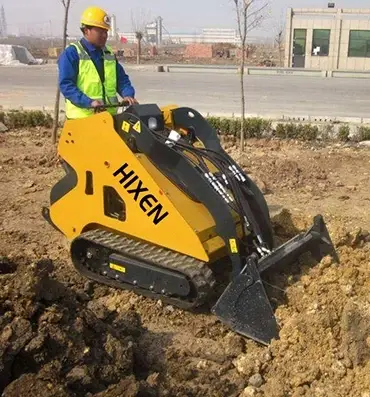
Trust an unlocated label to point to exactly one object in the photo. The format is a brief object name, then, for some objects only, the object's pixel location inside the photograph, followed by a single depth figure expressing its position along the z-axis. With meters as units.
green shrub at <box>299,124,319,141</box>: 10.26
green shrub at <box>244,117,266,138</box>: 10.44
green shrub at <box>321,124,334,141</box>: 10.37
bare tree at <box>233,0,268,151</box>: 9.33
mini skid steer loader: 4.04
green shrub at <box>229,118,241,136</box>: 10.52
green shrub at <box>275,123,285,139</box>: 10.46
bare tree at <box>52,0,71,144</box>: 9.92
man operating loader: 5.11
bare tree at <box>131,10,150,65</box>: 41.04
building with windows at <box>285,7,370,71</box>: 34.51
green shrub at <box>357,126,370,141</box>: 10.29
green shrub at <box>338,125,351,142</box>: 10.25
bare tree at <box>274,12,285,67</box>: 42.66
